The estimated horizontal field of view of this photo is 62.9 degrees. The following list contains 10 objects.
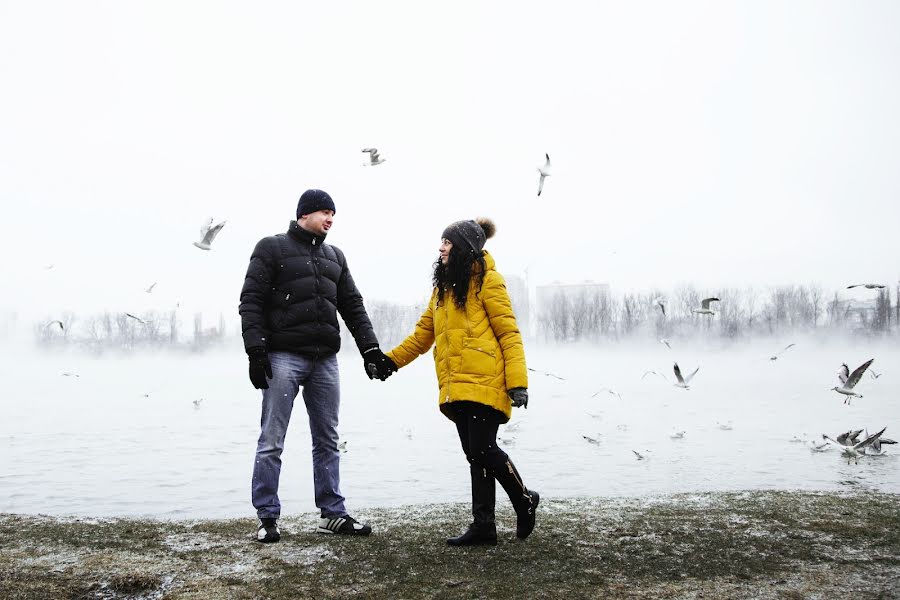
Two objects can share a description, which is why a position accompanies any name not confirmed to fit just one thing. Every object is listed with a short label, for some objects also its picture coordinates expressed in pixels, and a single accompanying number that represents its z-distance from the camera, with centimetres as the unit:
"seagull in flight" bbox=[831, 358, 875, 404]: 945
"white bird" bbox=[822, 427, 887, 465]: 1002
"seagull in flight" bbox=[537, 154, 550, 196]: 1008
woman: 474
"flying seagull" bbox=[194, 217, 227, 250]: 865
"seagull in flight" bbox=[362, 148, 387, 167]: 997
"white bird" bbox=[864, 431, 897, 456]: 1069
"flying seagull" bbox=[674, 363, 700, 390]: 1196
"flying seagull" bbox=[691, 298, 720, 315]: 1218
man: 508
